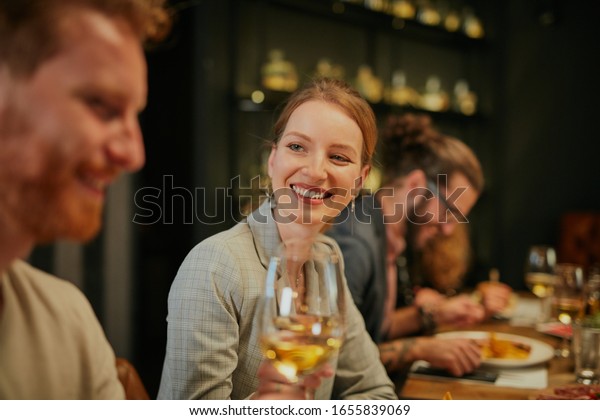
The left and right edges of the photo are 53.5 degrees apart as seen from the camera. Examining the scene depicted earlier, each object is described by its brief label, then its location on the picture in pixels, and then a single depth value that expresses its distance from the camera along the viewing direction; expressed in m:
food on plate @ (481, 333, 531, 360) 1.28
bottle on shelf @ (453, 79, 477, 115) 3.29
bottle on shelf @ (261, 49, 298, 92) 2.53
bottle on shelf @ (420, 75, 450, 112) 3.13
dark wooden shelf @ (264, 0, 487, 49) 2.58
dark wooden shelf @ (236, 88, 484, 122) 2.22
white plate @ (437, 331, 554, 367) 1.21
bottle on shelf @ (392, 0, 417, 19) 3.01
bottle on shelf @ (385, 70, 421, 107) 2.96
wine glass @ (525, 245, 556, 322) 1.86
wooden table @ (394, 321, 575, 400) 1.06
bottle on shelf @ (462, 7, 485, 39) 3.34
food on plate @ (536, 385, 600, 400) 0.98
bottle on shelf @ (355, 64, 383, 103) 2.87
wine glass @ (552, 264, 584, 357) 1.50
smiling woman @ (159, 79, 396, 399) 0.84
